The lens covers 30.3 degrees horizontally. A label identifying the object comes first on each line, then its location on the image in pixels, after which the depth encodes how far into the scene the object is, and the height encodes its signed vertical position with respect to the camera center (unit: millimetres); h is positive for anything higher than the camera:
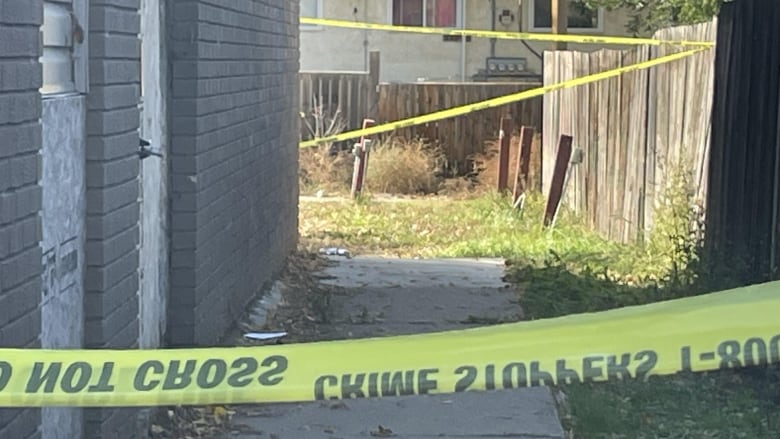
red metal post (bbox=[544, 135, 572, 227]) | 14336 -1513
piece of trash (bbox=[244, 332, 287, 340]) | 8625 -1892
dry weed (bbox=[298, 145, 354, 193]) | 19047 -1980
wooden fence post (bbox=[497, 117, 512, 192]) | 17453 -1559
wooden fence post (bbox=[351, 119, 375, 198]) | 17500 -1782
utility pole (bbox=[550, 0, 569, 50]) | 20281 +116
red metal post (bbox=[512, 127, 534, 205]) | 16531 -1590
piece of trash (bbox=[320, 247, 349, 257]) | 13195 -2106
